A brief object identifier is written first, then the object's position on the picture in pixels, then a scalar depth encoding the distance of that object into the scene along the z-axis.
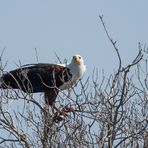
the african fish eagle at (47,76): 20.45
